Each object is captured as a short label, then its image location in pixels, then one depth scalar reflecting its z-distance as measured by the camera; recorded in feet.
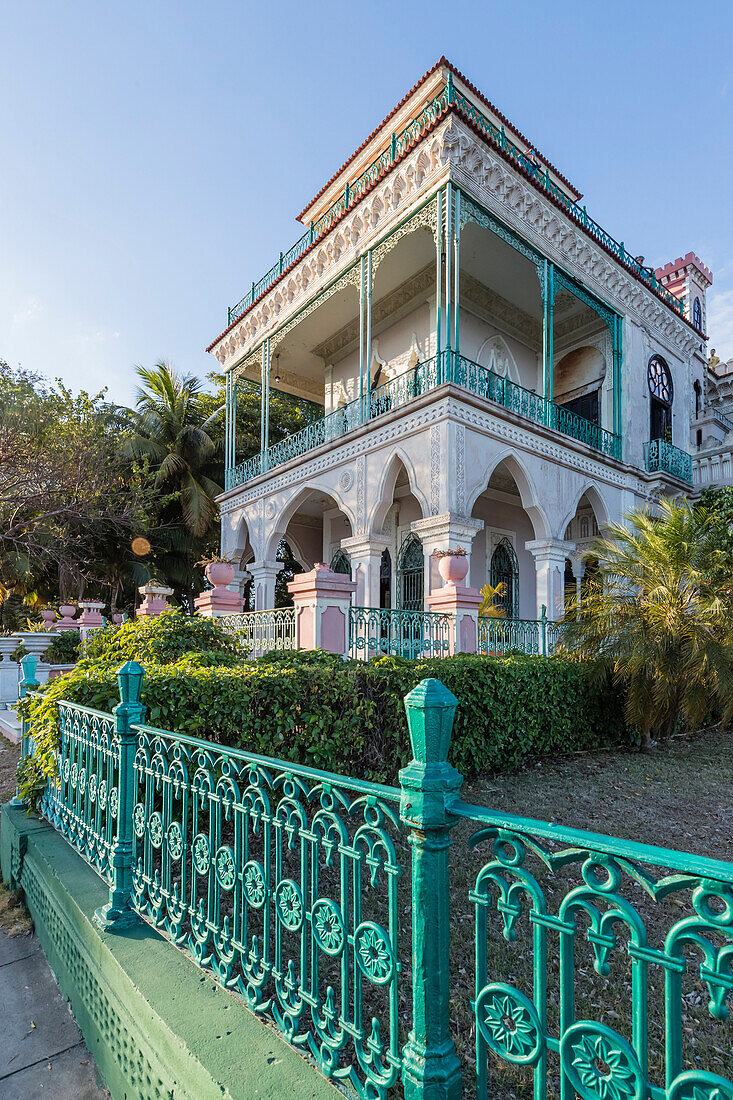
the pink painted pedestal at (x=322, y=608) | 24.11
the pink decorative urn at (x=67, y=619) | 49.60
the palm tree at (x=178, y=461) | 63.93
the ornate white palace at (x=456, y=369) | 34.17
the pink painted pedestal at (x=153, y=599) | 36.68
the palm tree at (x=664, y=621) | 23.11
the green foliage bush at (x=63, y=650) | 43.96
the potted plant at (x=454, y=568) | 28.17
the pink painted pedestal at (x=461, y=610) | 27.35
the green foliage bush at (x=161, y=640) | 17.34
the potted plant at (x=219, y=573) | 32.63
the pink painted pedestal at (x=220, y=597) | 32.86
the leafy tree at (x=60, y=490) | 43.24
